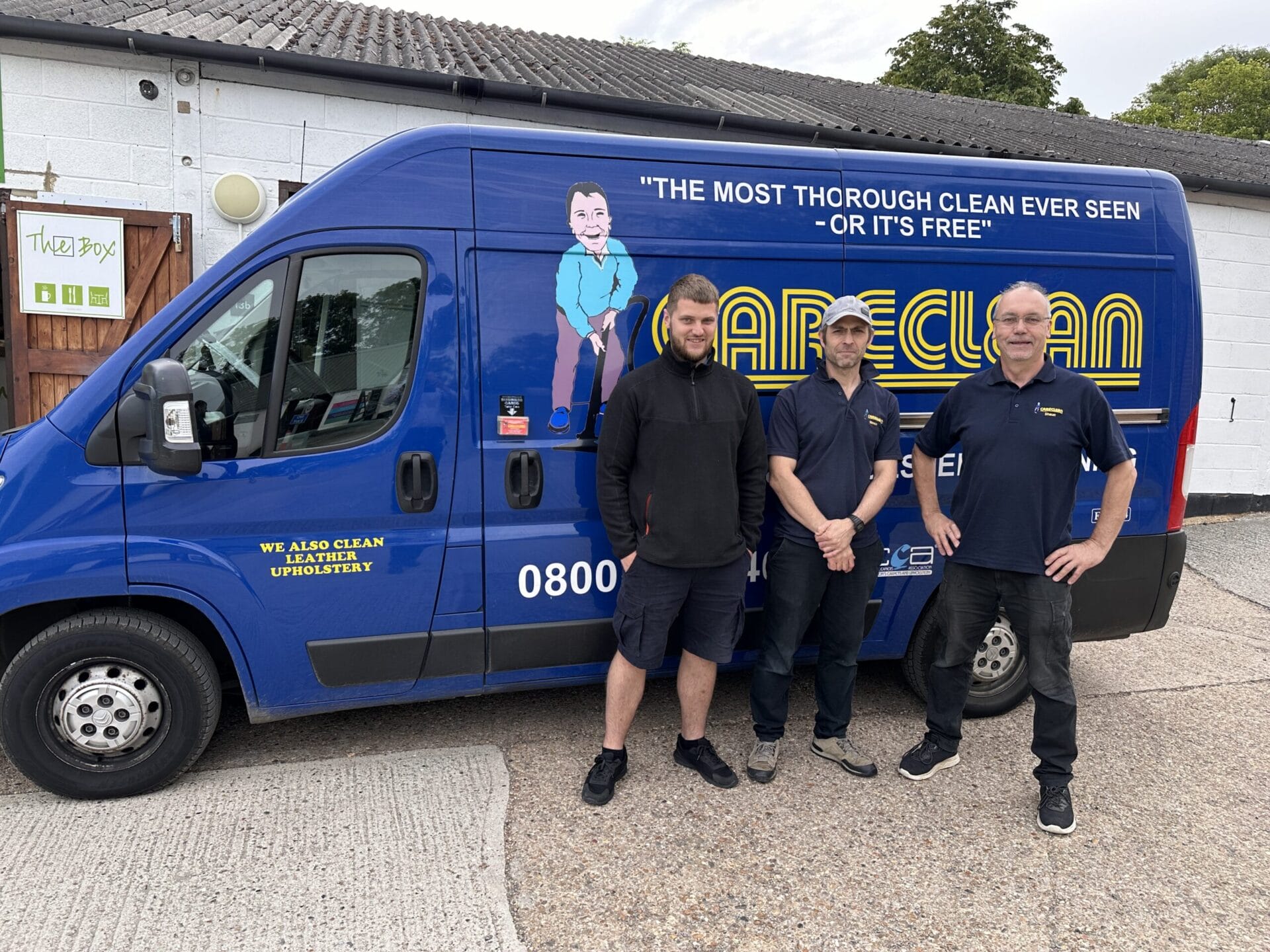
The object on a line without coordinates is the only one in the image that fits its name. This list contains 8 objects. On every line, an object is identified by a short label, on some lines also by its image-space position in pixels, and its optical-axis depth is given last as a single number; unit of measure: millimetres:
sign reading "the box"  5898
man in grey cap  3195
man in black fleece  3002
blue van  2955
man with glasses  3008
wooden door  5996
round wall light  6113
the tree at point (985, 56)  24297
